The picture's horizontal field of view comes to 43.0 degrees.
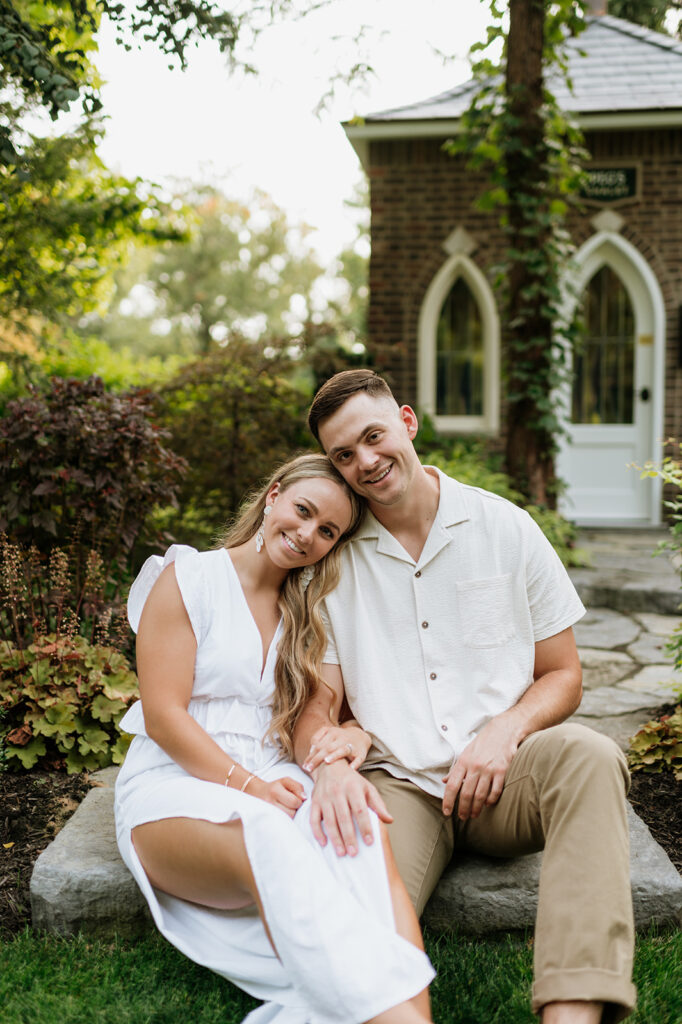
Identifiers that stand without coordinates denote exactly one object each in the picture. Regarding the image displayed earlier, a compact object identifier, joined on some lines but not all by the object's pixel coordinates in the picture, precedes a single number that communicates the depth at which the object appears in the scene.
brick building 8.88
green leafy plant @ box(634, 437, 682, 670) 3.29
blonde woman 1.79
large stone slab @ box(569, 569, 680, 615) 5.94
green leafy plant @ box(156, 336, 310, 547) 6.47
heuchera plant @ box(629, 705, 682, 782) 3.17
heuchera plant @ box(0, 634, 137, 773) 3.08
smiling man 2.25
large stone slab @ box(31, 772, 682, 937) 2.34
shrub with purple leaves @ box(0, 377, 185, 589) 3.84
